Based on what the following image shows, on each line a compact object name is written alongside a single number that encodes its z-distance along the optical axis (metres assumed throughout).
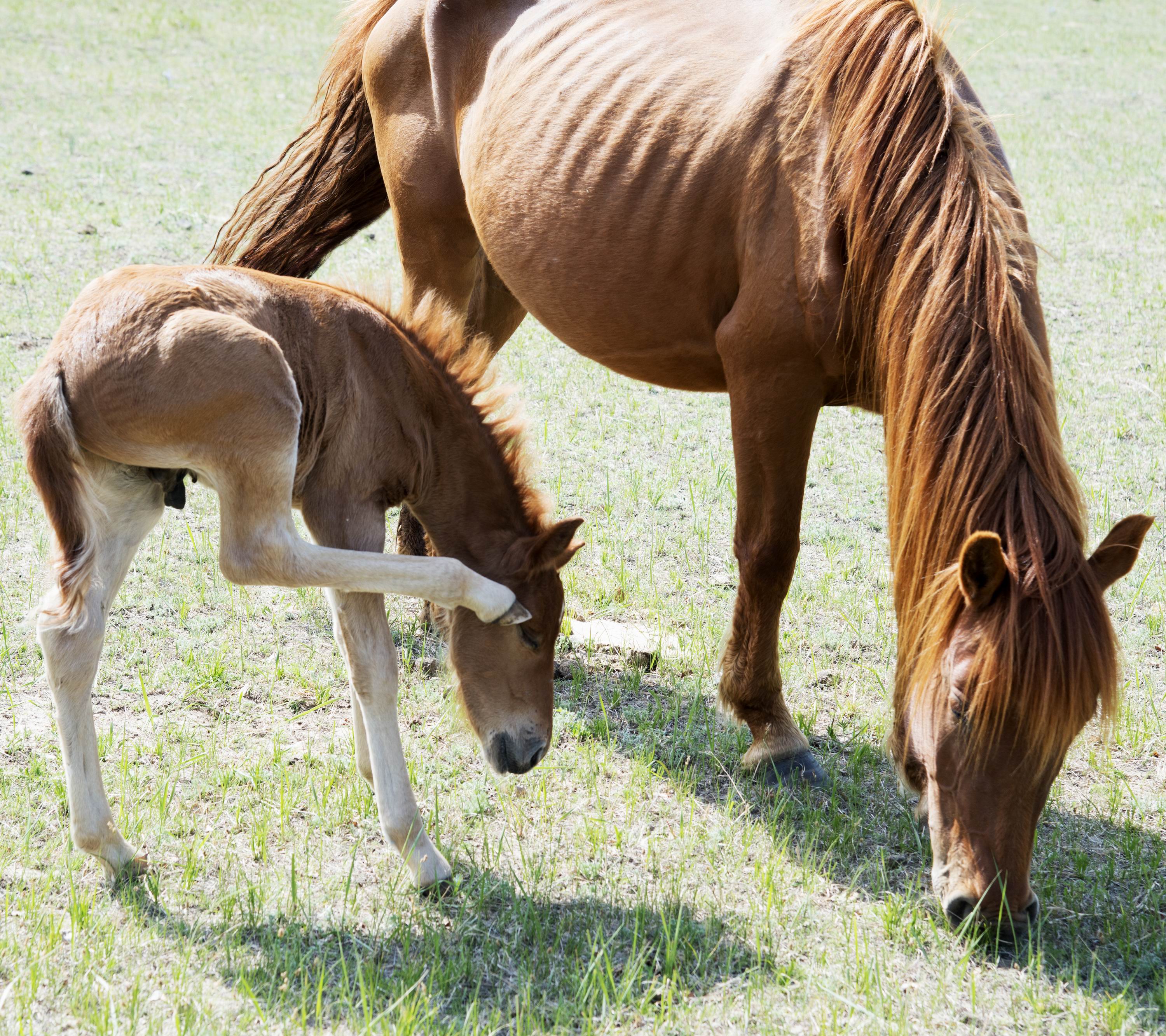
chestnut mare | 5.25
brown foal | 5.71
